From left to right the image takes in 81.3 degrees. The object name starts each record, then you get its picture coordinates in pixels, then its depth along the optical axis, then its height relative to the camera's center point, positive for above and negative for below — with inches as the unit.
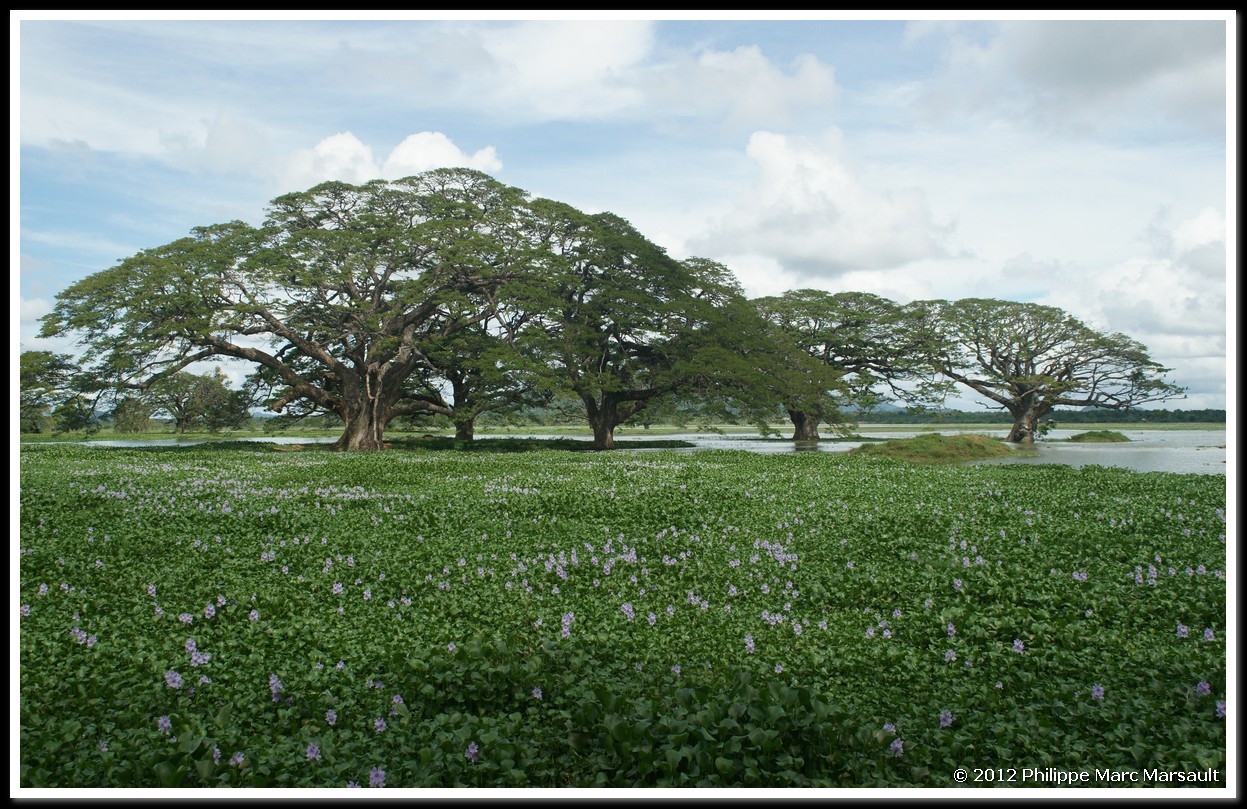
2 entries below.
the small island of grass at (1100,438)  1572.5 -42.3
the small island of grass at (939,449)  989.2 -44.2
